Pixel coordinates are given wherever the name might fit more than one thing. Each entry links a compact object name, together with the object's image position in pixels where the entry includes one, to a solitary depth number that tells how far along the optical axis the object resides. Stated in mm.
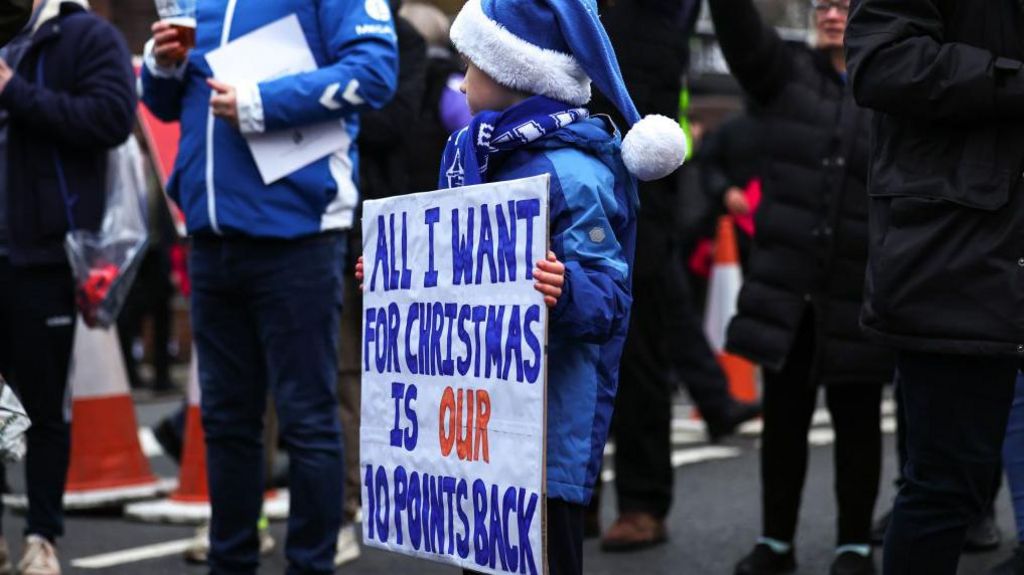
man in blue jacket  8432
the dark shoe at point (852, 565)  9608
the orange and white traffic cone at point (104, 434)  12768
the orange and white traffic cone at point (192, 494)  11967
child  6359
